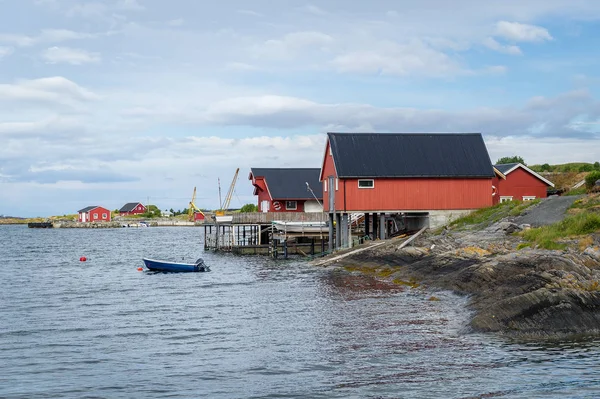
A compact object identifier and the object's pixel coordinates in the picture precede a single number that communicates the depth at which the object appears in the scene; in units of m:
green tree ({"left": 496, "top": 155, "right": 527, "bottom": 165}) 99.81
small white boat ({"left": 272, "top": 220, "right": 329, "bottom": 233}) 60.16
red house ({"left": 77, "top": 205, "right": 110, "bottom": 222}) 188.12
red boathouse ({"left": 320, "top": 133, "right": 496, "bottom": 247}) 49.94
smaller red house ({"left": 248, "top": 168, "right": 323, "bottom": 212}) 71.69
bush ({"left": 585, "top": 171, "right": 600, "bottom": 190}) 47.56
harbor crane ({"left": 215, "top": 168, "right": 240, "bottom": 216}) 121.03
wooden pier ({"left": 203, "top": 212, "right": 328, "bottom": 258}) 60.47
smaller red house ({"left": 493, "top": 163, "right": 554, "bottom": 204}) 59.75
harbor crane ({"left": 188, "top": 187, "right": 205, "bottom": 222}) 194.12
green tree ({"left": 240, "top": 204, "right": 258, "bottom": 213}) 137.00
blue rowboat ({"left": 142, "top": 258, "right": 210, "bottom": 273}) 48.06
